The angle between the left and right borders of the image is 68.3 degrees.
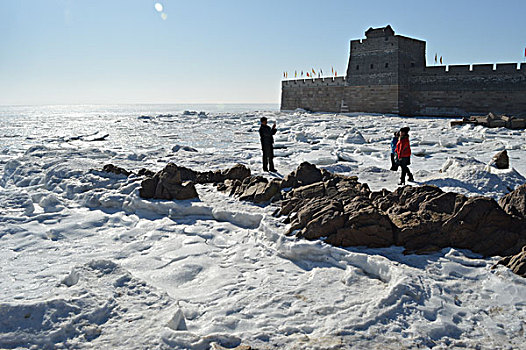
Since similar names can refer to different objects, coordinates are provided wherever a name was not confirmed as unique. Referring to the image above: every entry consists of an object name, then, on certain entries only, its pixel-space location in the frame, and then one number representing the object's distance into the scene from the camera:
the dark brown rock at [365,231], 4.23
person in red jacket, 7.37
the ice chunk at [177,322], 2.85
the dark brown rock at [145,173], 8.00
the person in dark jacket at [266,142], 8.63
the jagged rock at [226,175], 7.59
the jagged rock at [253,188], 6.07
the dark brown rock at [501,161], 8.04
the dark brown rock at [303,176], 6.52
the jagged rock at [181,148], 13.37
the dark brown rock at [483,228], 4.06
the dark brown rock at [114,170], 7.82
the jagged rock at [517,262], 3.50
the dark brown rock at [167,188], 6.26
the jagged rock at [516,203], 4.59
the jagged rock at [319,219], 4.37
